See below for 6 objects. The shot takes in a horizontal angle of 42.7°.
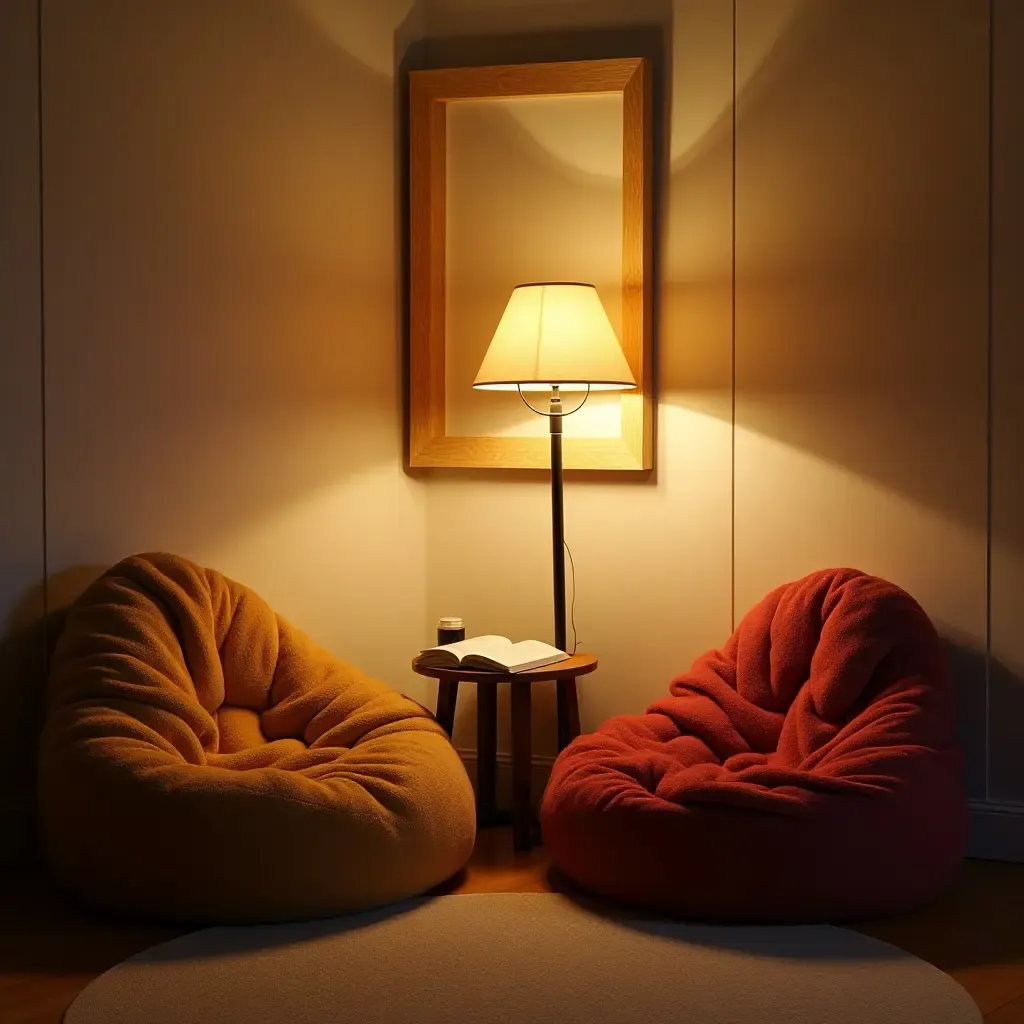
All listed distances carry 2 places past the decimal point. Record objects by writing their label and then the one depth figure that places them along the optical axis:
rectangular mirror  3.55
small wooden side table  3.20
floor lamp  3.24
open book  3.18
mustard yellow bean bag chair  2.53
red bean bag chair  2.58
